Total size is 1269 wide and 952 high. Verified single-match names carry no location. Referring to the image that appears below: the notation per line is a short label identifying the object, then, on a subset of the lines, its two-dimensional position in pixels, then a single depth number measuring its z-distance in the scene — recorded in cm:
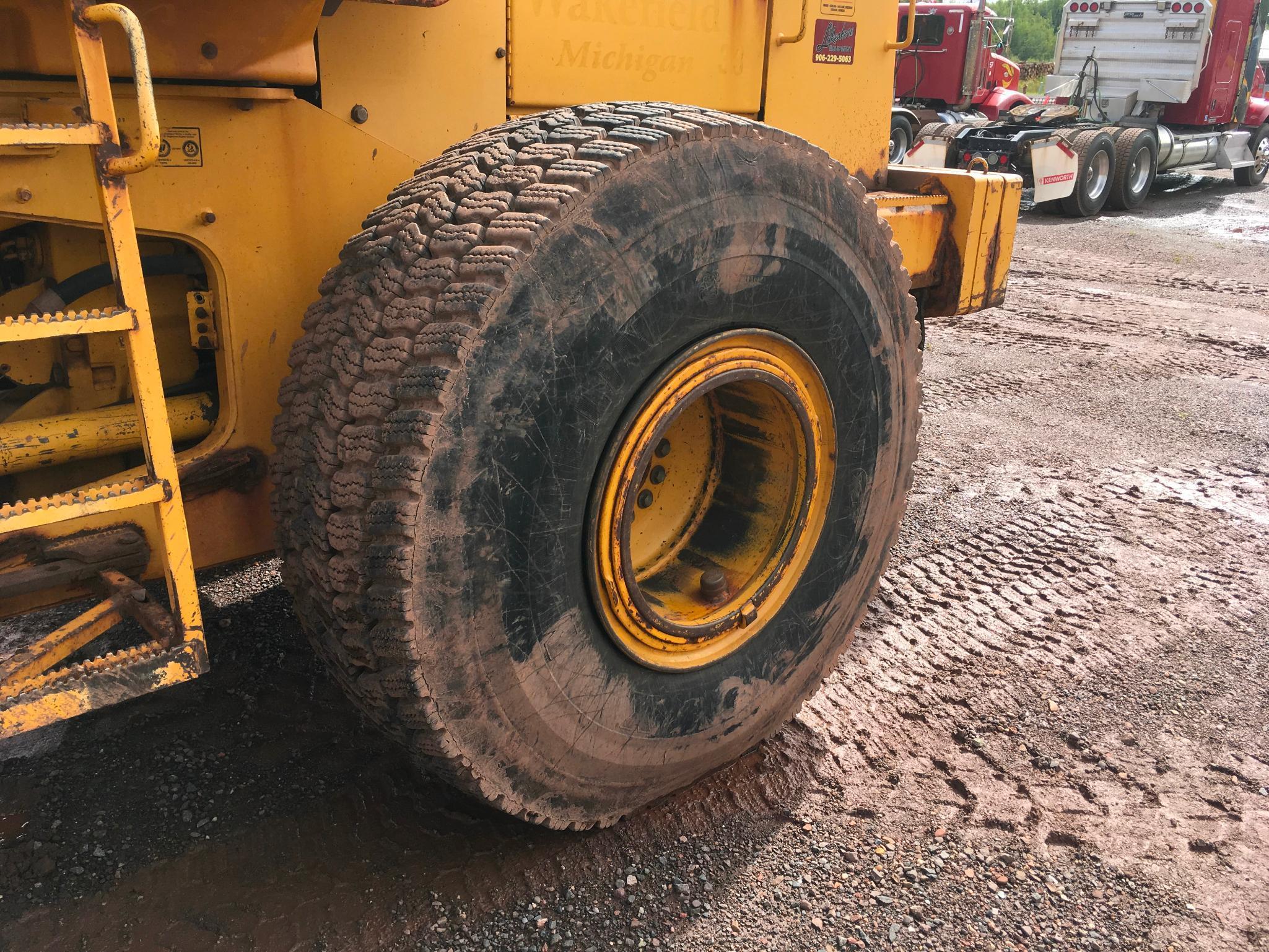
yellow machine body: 203
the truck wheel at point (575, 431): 189
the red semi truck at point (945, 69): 1658
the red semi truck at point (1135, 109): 1389
